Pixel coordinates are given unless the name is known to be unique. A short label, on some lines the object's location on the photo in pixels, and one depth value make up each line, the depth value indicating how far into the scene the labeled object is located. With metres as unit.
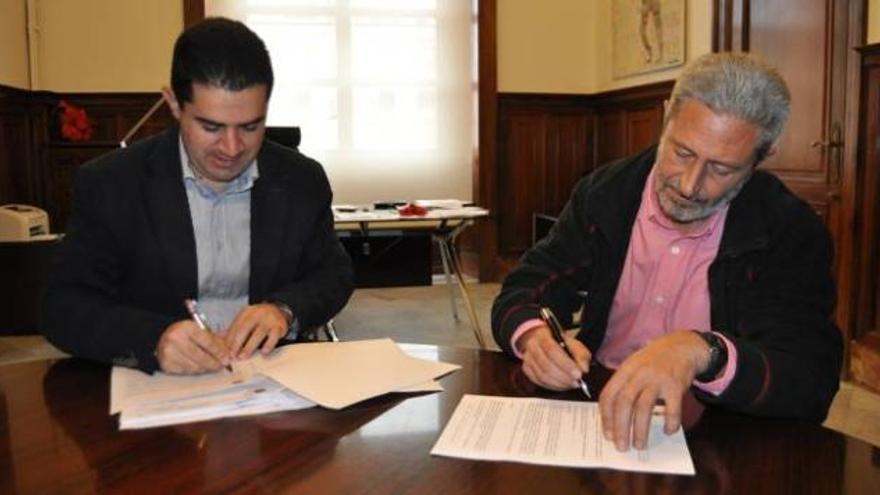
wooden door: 3.66
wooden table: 0.91
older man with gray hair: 1.14
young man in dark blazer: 1.39
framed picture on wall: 5.06
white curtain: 6.04
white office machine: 4.45
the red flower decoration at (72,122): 5.57
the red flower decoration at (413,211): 4.21
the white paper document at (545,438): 0.97
